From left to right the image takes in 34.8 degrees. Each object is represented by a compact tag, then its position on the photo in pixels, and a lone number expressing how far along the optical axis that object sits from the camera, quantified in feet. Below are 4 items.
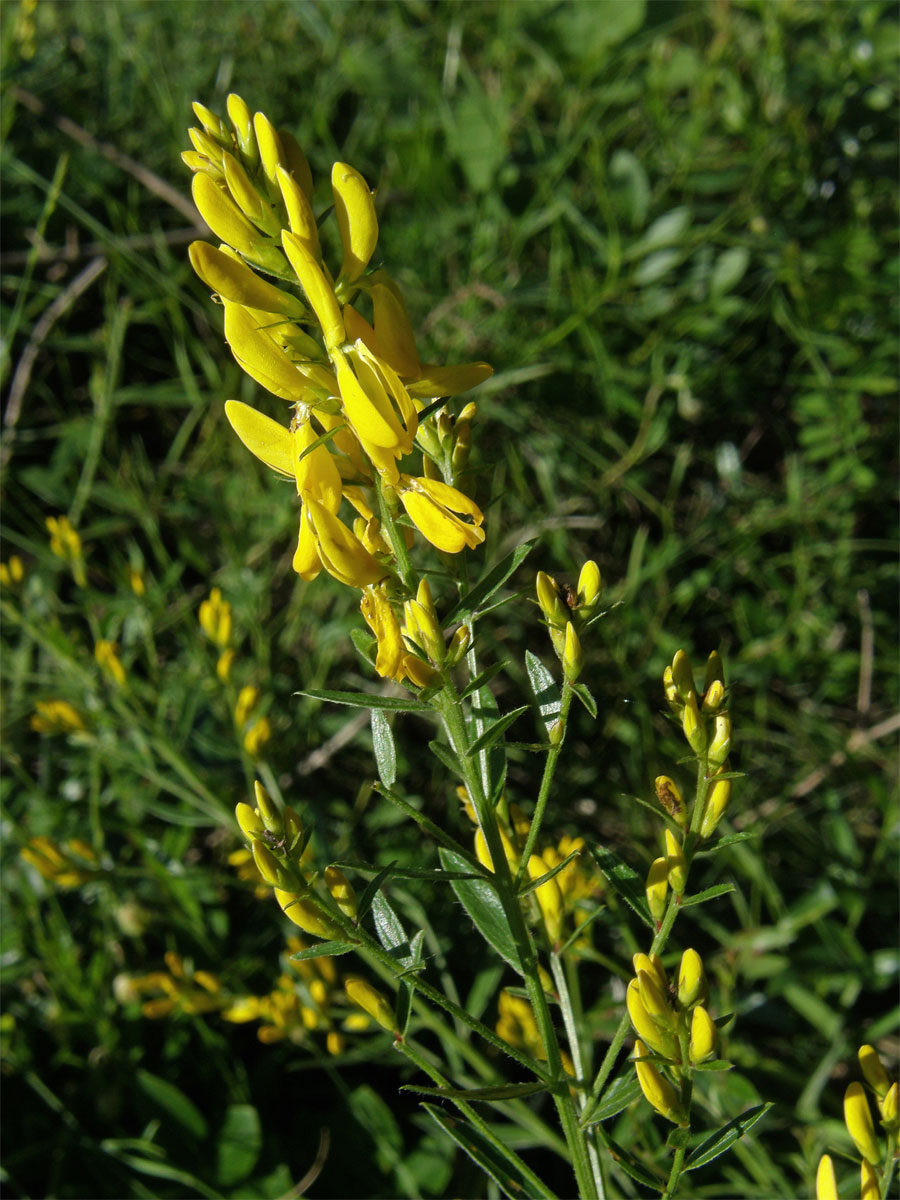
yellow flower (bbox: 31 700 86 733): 0.97
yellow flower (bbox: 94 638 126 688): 0.91
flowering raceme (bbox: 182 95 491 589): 0.52
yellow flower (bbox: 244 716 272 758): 0.86
